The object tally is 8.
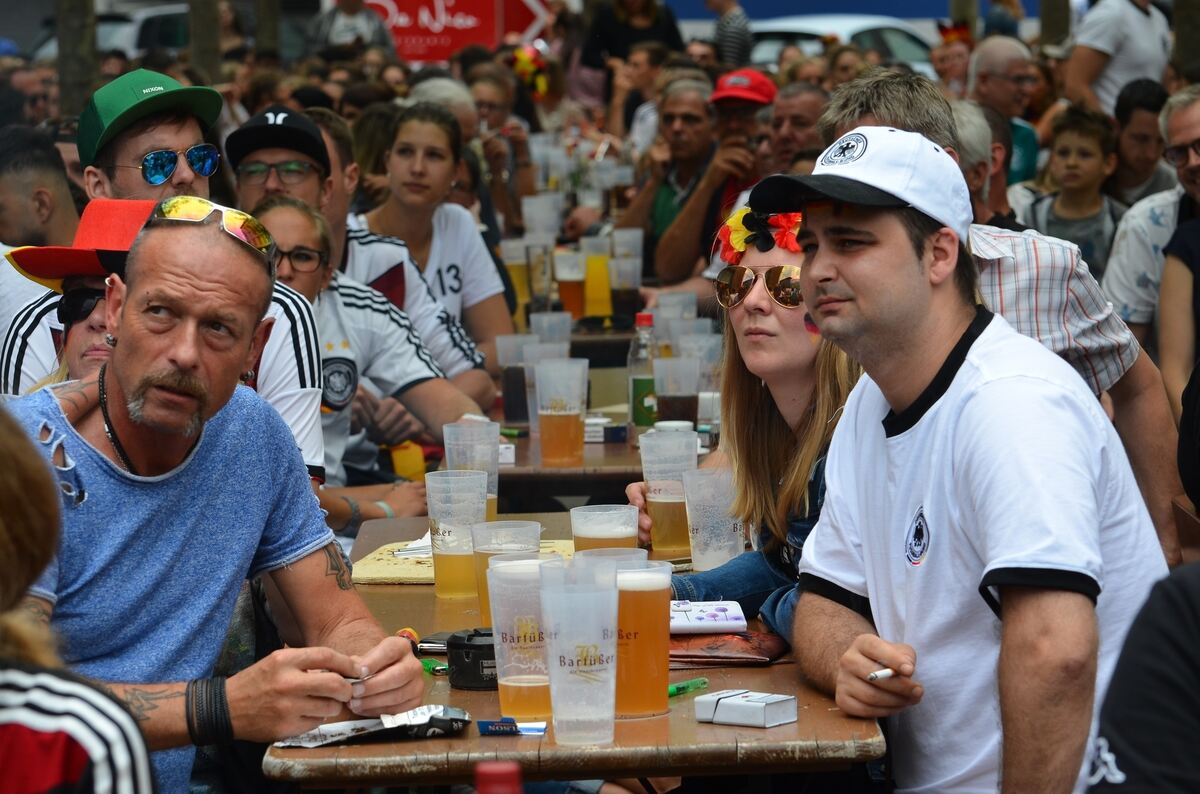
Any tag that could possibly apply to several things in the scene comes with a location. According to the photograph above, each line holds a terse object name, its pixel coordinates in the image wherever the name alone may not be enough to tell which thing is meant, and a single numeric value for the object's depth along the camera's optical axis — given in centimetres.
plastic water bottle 582
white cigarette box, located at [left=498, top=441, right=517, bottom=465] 540
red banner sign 2328
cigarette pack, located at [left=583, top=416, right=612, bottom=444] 576
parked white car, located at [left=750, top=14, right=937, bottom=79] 2234
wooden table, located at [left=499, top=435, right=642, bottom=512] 525
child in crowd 789
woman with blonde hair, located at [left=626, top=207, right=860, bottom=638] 369
